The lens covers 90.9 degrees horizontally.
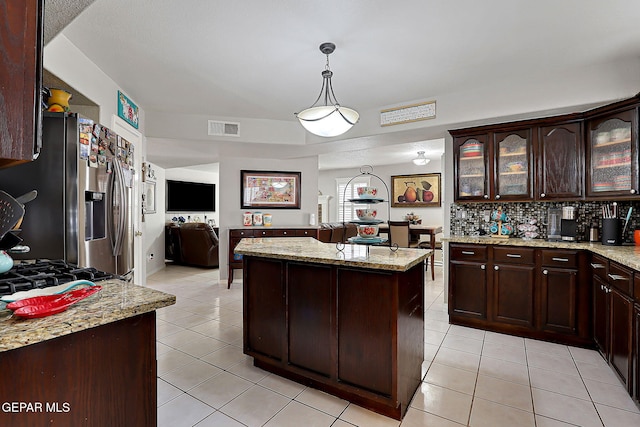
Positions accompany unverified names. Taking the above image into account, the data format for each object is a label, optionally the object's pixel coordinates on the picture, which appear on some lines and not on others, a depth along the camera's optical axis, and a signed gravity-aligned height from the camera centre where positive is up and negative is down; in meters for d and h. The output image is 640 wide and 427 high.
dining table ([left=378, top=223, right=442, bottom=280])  5.56 -0.36
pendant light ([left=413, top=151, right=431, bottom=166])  6.34 +1.04
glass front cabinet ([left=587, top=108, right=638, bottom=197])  2.54 +0.48
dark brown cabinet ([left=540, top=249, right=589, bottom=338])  2.69 -0.72
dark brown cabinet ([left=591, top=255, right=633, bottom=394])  1.95 -0.72
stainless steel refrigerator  1.76 +0.12
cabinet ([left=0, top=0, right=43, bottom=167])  0.73 +0.31
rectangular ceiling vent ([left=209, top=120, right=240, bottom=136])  4.23 +1.13
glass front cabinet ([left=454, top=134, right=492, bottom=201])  3.33 +0.48
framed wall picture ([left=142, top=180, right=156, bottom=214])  5.78 +0.28
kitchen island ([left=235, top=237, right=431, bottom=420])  1.77 -0.67
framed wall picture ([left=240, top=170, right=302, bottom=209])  5.38 +0.38
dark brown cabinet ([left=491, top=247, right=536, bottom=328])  2.89 -0.70
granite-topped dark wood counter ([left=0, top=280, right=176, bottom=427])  0.76 -0.42
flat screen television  7.07 +0.36
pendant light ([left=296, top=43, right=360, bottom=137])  2.39 +0.72
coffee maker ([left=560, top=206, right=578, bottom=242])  2.98 -0.12
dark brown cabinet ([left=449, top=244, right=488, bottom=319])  3.11 -0.70
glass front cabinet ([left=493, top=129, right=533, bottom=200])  3.12 +0.47
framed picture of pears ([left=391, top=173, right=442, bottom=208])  7.29 +0.51
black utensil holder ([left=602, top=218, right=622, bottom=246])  2.65 -0.17
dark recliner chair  5.93 -0.65
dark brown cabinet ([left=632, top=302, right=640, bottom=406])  1.82 -0.83
